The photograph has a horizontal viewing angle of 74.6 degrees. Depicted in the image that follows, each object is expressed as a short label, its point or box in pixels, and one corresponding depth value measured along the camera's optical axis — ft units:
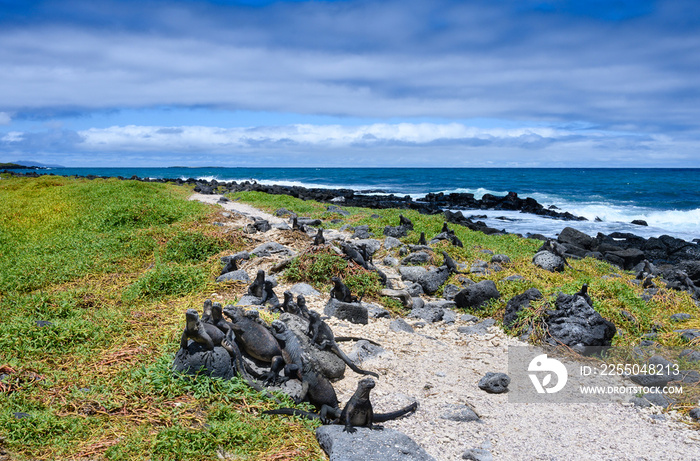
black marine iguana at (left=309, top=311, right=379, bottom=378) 19.54
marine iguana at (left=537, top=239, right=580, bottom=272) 42.24
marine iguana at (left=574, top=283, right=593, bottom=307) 26.48
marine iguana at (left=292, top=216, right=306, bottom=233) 45.88
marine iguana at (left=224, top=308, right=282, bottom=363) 18.06
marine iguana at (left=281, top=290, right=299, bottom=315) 22.48
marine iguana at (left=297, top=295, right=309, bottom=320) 22.01
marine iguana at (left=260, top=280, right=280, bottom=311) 24.45
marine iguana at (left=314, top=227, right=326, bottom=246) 36.04
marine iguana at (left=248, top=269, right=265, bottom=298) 26.16
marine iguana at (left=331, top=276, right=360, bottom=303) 27.04
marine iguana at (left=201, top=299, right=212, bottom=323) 18.15
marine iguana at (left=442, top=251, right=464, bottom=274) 38.09
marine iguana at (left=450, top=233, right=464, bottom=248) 46.68
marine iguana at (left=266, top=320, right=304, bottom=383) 17.62
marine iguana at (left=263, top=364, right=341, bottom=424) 15.98
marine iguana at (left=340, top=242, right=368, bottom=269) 34.24
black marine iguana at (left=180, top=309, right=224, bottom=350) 15.74
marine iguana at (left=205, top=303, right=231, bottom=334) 17.85
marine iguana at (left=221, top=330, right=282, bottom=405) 16.81
